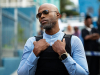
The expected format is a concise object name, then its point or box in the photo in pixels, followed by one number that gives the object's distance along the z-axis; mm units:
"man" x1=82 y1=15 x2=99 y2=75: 5176
